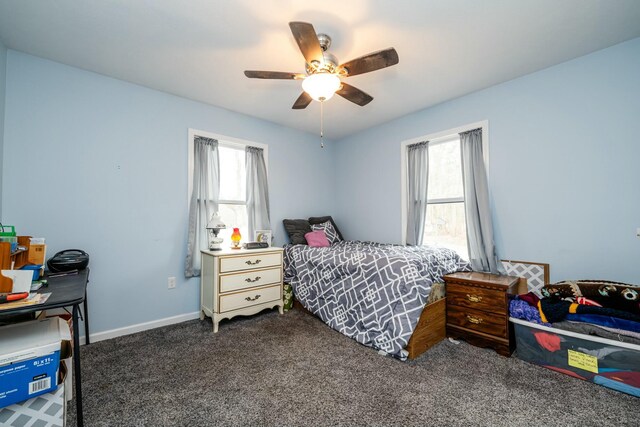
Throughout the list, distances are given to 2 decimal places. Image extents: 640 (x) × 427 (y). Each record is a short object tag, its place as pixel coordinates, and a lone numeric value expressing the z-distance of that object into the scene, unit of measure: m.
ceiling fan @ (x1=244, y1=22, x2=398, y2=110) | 1.64
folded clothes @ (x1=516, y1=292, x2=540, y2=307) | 2.09
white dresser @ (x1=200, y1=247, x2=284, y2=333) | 2.55
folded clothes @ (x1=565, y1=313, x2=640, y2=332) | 1.65
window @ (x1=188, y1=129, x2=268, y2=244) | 3.23
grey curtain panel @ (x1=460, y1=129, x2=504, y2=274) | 2.58
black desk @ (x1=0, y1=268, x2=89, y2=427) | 1.07
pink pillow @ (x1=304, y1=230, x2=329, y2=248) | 3.45
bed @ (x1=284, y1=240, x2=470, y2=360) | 2.07
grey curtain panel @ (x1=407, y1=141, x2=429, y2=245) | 3.17
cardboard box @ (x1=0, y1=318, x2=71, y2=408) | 1.03
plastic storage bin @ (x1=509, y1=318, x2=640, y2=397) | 1.60
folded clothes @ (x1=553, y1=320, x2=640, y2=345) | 1.63
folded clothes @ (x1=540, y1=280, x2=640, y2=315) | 1.75
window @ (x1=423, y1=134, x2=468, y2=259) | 2.98
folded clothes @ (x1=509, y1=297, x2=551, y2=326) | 1.97
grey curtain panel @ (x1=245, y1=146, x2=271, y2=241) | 3.36
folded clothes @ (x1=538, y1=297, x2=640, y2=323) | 1.70
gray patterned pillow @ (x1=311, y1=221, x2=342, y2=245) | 3.70
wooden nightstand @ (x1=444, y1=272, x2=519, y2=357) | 2.09
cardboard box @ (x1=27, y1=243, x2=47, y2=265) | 1.68
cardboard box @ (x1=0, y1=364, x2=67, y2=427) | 1.06
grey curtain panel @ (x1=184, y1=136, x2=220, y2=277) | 2.85
